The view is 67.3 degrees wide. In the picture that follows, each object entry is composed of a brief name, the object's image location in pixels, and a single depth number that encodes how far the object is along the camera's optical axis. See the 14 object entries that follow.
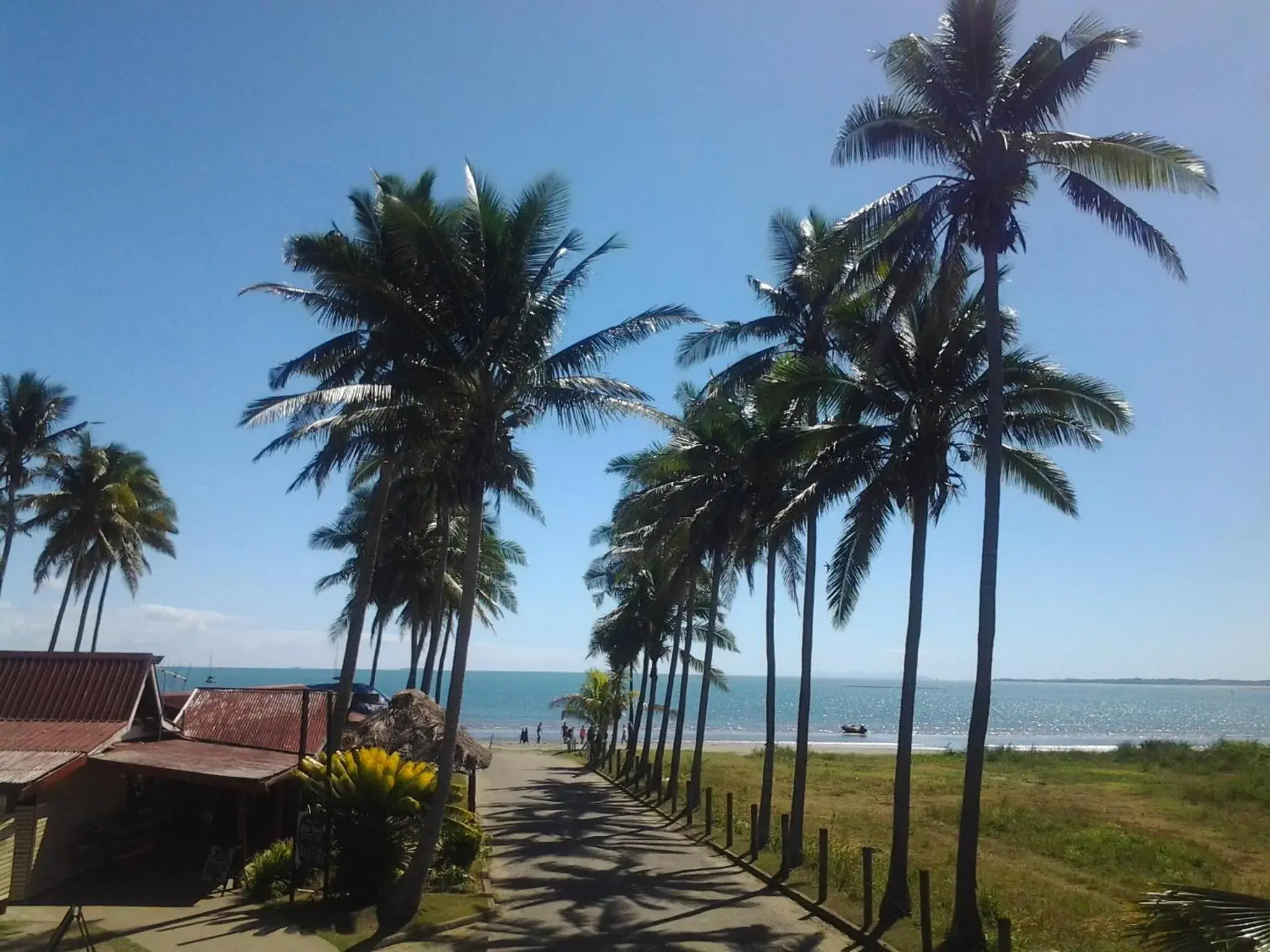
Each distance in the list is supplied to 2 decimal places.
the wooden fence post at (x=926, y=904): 11.32
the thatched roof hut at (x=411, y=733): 18.91
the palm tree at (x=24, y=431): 27.28
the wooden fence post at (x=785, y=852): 16.59
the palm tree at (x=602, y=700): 43.94
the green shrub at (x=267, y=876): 14.04
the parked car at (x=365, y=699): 29.11
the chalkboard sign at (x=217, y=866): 14.32
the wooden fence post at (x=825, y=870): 14.35
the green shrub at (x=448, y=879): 15.02
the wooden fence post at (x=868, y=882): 12.72
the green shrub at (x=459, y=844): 16.12
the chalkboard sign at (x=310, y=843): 13.77
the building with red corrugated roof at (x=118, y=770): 13.46
